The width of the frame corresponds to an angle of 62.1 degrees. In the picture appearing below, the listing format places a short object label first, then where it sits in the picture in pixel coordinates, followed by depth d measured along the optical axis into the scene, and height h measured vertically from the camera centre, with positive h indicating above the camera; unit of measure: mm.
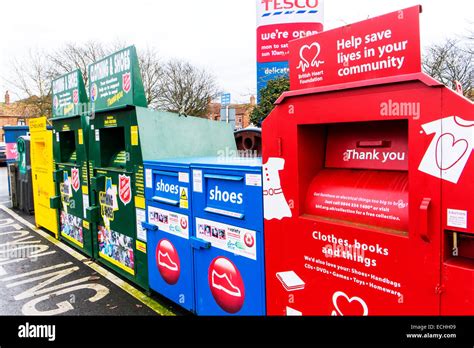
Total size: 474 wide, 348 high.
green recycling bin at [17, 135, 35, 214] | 9359 -485
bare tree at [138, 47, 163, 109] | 26859 +5293
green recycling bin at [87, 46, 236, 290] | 4500 +71
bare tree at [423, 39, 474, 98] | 17188 +3417
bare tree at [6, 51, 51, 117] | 25250 +4160
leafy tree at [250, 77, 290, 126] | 13604 +1949
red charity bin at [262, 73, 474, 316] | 1985 -327
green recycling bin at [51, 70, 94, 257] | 5887 -73
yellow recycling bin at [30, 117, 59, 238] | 7164 -291
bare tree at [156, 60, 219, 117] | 28438 +4756
